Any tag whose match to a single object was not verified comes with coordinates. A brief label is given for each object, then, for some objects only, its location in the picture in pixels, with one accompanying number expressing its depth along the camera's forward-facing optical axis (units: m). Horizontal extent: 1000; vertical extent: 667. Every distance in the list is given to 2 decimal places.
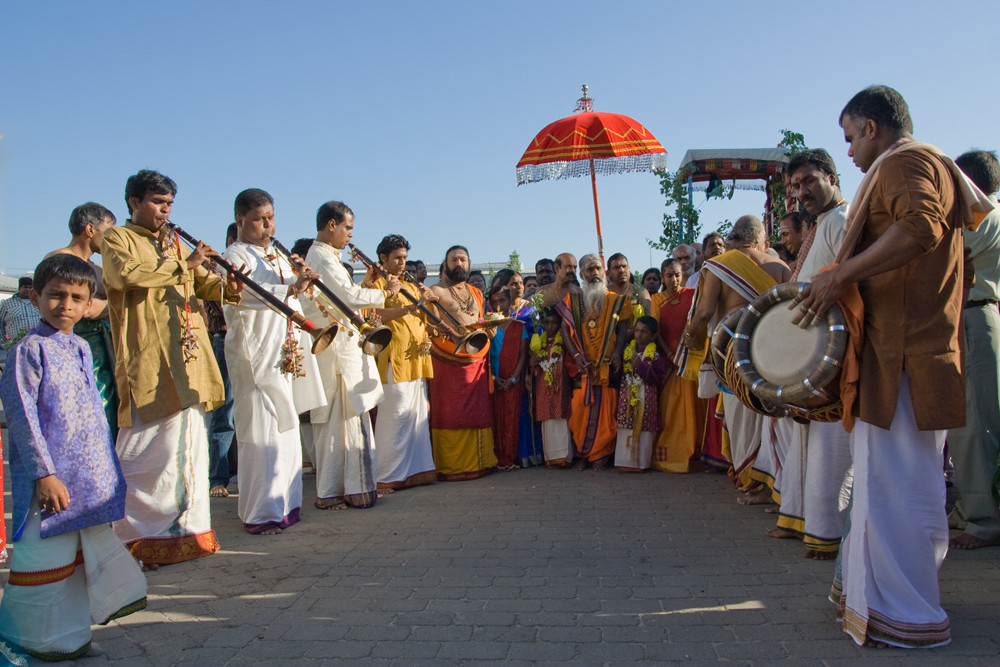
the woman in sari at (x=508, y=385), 8.02
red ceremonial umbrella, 10.09
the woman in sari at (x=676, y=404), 7.50
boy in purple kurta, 3.09
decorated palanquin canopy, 12.23
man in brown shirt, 2.99
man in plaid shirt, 9.34
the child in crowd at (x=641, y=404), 7.51
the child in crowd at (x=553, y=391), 7.84
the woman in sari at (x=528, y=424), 8.09
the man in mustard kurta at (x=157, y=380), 4.42
